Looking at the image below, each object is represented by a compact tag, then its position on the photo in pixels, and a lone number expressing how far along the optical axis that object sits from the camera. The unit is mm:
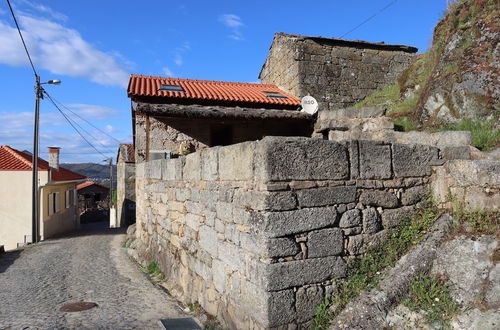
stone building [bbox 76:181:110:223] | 29203
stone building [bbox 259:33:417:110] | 11891
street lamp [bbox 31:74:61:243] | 13320
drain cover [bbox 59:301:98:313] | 4734
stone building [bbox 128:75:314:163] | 9648
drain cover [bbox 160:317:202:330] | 3997
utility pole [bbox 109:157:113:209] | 27200
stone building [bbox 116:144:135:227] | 14961
